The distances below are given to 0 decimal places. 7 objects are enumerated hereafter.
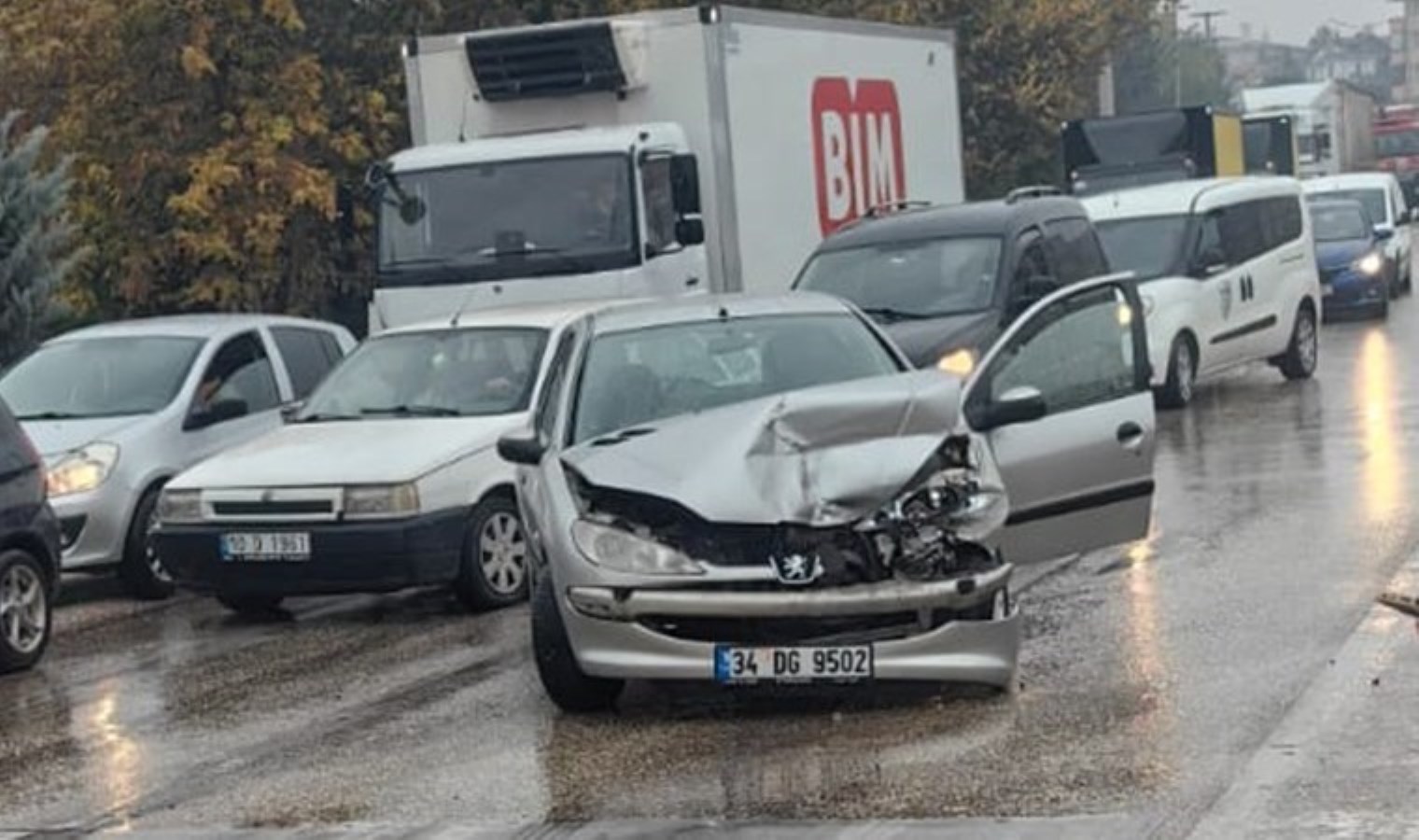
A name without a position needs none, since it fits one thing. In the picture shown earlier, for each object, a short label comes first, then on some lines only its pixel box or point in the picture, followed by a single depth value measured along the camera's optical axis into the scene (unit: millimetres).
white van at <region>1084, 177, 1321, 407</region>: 21234
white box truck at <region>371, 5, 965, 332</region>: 16922
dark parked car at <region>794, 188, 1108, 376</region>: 15883
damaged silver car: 8602
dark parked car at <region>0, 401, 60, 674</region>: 11188
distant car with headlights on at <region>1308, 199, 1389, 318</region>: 30375
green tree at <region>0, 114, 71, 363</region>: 21891
